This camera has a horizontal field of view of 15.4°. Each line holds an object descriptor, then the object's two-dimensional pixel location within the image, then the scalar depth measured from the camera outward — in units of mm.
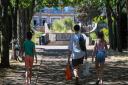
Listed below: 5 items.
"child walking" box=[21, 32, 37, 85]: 14797
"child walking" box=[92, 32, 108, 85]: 15156
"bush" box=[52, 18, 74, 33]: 73188
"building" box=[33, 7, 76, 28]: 106938
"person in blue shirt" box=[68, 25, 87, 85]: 14820
